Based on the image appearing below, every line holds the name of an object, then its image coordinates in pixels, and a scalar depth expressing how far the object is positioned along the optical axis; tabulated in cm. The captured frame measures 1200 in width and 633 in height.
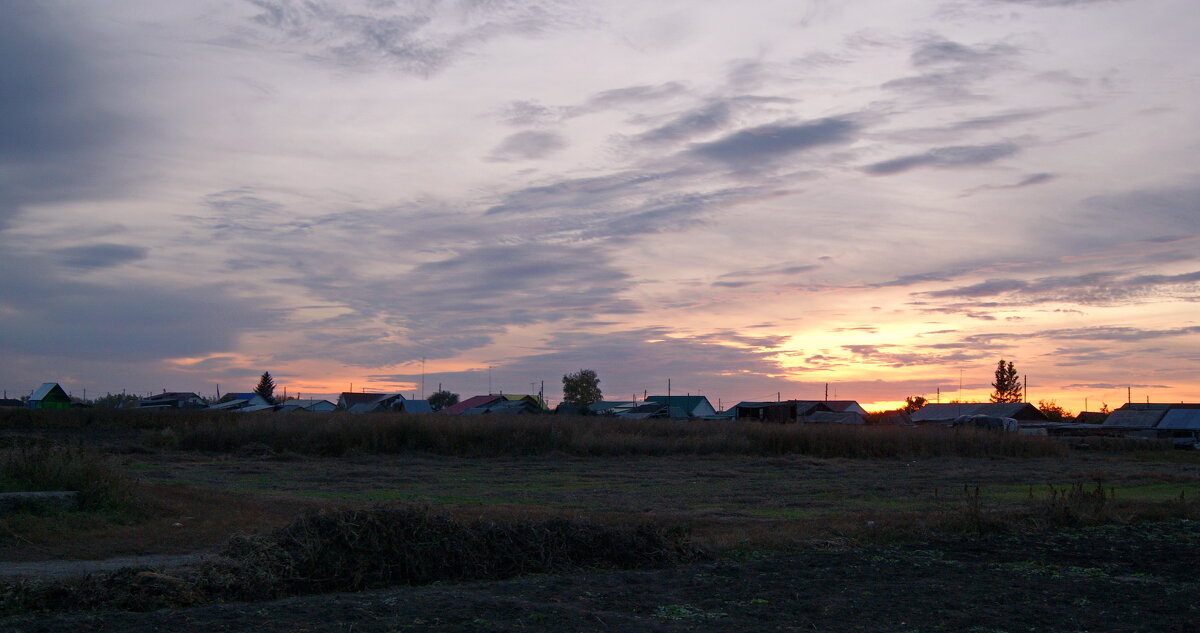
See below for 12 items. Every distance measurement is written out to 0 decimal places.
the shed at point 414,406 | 8217
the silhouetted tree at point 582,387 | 11706
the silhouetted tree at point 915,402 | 11988
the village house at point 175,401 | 8118
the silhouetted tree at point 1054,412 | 10090
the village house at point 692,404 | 8219
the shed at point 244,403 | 7761
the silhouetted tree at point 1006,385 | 12106
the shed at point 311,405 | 7881
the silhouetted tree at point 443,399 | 12156
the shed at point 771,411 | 6794
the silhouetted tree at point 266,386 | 12298
